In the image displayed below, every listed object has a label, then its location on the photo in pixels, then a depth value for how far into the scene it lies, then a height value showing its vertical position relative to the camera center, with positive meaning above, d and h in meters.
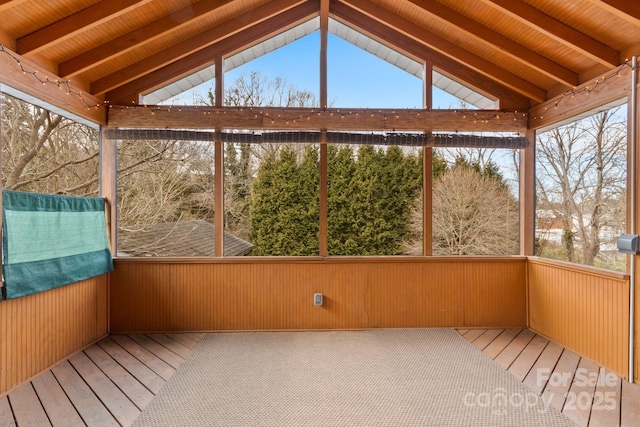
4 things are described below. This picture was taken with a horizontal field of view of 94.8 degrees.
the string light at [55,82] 2.42 +1.27
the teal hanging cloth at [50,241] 2.38 -0.26
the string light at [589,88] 2.65 +1.31
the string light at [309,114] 3.63 +1.26
